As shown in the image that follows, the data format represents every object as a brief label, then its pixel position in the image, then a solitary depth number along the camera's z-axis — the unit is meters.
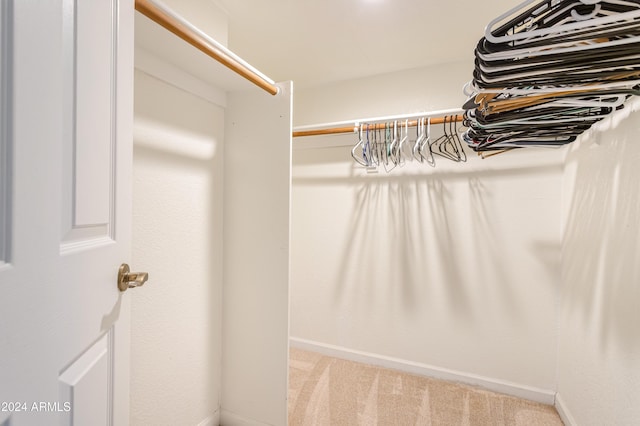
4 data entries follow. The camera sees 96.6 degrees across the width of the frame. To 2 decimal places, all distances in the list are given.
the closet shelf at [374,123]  1.69
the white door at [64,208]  0.41
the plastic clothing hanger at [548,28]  0.63
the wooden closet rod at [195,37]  0.85
